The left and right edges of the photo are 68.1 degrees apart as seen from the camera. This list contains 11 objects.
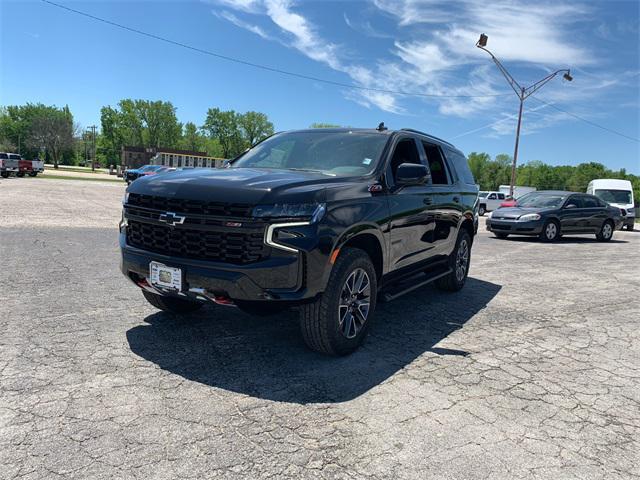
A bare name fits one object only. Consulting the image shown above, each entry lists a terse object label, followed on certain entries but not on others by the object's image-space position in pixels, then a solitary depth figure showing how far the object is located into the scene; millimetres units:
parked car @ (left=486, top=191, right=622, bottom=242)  14211
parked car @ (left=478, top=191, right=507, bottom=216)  33844
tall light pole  23497
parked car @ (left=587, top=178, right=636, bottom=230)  24328
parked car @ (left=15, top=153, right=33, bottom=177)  36969
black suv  3293
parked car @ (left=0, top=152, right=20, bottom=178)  34562
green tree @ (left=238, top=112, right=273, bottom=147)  126625
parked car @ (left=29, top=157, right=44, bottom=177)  39594
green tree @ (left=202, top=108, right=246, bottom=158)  126125
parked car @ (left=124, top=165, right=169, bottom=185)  36156
